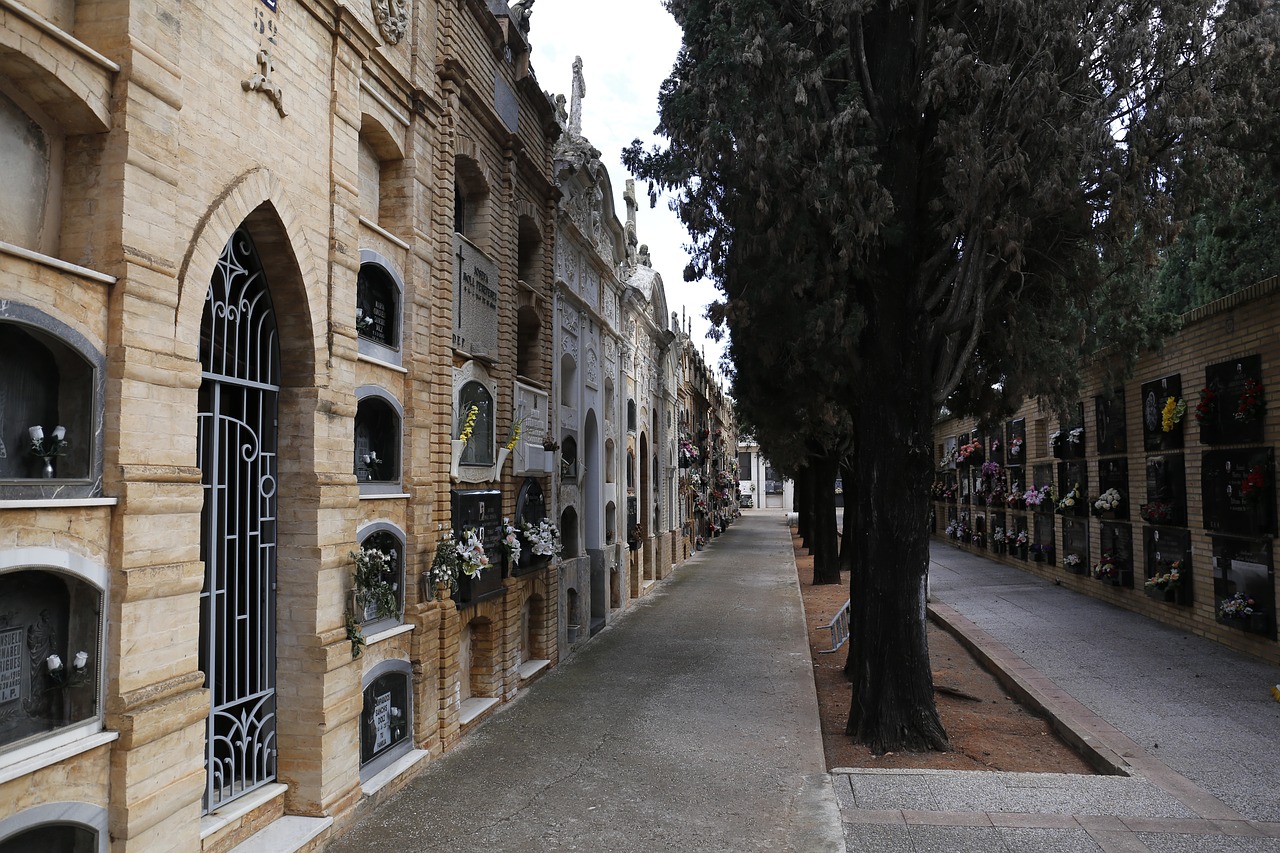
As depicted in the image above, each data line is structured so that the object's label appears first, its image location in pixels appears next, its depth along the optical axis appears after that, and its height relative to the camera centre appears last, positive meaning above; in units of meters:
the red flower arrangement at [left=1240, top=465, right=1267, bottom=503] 10.66 -0.24
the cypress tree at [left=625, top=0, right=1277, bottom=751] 7.62 +2.89
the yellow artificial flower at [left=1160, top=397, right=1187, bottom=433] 13.13 +0.85
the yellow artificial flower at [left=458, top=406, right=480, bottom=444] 9.05 +0.51
